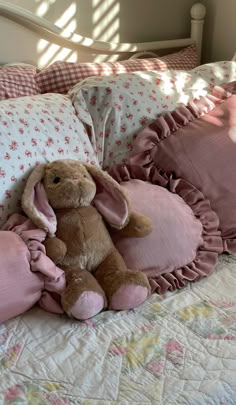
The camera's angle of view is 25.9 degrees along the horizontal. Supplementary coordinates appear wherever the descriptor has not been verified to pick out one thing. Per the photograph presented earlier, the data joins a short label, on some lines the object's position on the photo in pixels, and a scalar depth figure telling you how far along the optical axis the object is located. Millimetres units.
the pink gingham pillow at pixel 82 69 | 1701
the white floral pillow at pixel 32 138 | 1276
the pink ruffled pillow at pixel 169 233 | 1305
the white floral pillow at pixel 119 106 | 1533
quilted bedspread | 966
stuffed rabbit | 1191
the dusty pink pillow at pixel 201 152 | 1479
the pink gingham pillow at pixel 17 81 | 1583
